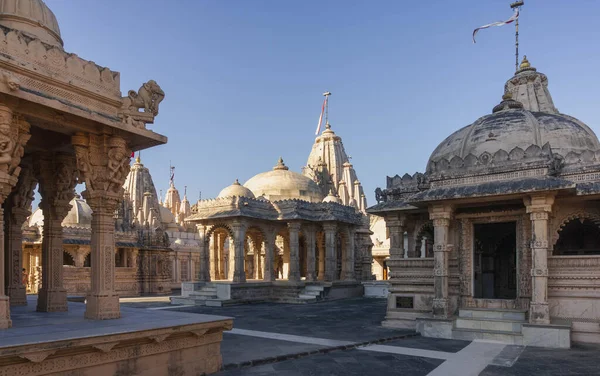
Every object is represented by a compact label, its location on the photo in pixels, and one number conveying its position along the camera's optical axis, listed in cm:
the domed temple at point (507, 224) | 1267
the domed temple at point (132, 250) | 3017
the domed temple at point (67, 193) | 703
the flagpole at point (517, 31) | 2072
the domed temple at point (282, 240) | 2741
